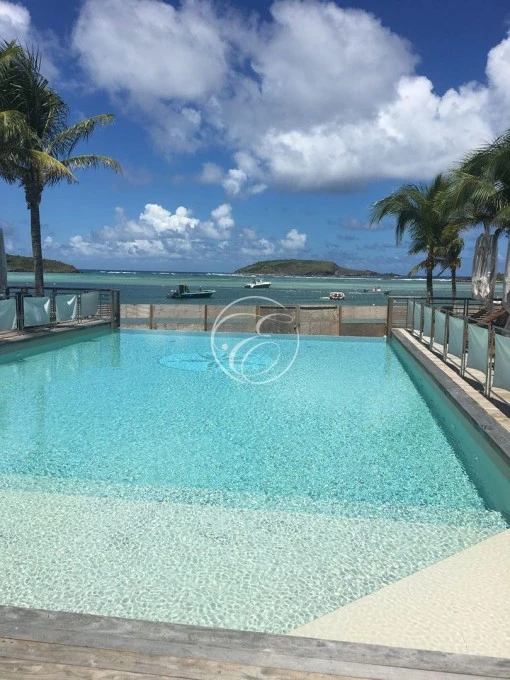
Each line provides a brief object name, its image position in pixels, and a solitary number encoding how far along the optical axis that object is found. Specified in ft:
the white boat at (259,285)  326.77
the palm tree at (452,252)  64.23
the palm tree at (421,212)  64.03
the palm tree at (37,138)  48.93
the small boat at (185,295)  212.84
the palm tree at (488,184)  40.83
